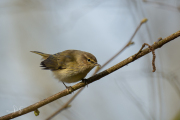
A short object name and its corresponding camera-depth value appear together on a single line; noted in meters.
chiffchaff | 7.19
